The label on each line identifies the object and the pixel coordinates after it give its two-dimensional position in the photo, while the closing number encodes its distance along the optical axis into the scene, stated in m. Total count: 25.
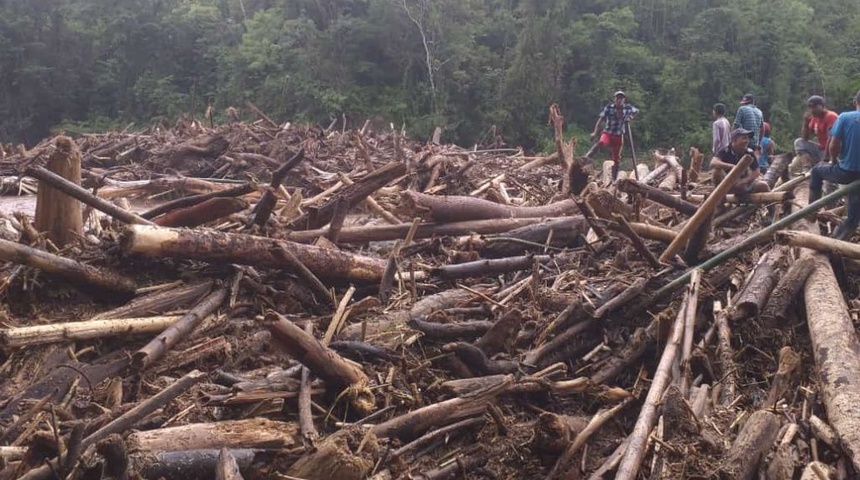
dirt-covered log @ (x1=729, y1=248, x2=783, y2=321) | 4.55
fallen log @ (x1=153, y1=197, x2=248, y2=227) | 5.41
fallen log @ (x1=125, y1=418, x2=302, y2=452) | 3.04
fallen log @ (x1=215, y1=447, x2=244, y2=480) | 2.74
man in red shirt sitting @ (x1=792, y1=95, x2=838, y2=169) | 7.66
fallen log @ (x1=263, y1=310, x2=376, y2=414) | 3.40
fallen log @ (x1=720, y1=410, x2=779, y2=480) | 3.27
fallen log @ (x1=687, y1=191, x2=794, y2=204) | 6.16
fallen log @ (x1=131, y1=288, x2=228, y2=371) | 3.80
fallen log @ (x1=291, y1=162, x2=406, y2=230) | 5.92
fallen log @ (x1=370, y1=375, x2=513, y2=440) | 3.54
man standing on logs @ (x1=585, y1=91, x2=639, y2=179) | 10.59
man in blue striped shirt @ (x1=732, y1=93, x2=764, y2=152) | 8.81
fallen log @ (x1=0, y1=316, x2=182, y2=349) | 3.74
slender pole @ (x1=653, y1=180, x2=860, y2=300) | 4.76
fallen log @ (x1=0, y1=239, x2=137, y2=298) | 4.19
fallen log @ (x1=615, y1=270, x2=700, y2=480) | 3.25
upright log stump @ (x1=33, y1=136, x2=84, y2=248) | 4.93
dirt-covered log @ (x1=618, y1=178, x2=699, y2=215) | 5.89
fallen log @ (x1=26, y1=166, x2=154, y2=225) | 4.48
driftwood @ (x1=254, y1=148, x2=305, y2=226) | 5.20
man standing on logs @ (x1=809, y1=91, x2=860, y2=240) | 5.66
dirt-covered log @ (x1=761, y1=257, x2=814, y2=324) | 4.59
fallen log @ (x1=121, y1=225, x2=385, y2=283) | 4.52
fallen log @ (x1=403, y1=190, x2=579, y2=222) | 6.47
